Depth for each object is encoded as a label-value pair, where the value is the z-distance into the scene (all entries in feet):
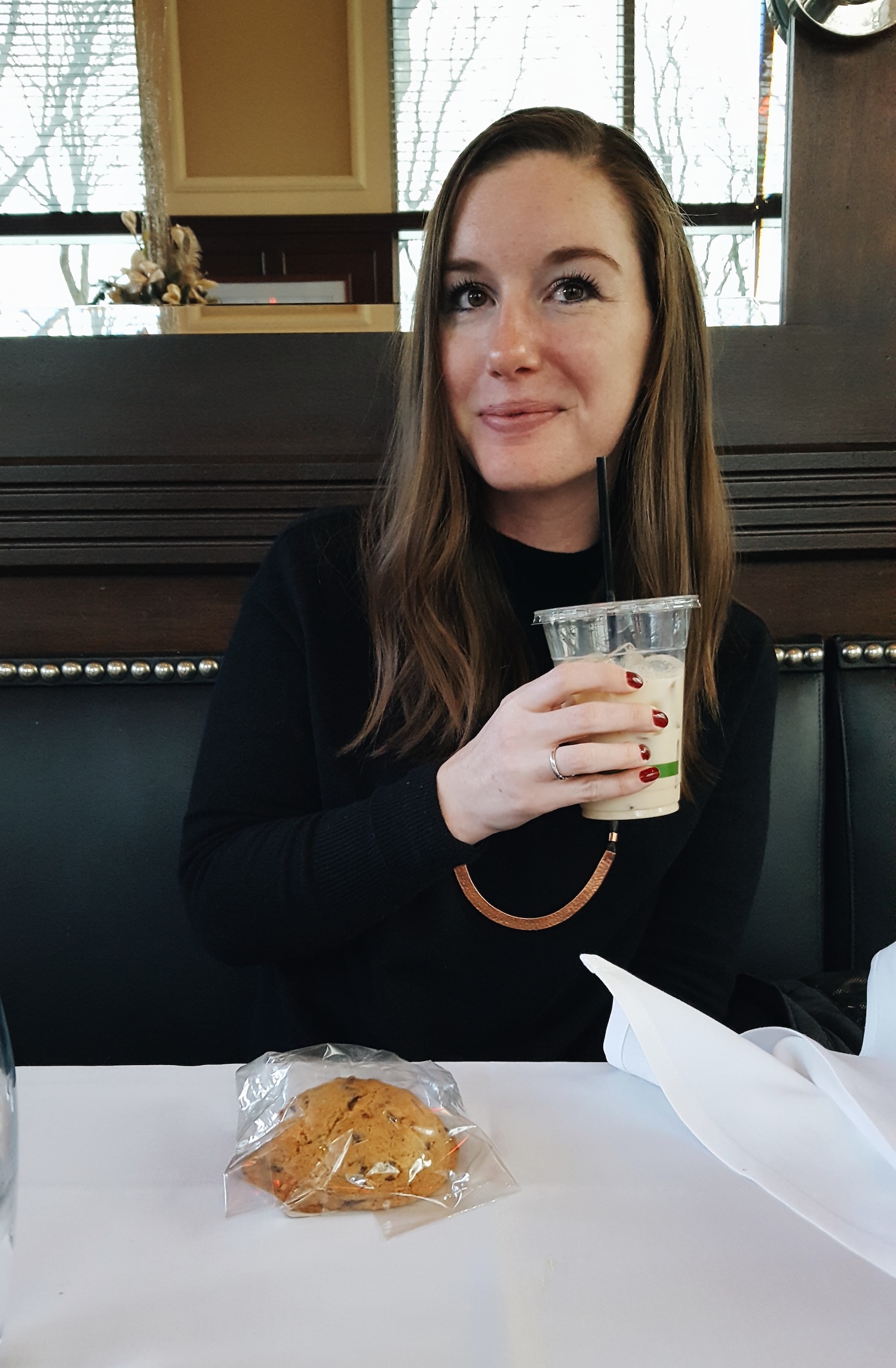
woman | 3.90
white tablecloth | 1.59
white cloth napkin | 1.87
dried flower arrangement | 6.13
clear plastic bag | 1.94
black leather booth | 4.57
